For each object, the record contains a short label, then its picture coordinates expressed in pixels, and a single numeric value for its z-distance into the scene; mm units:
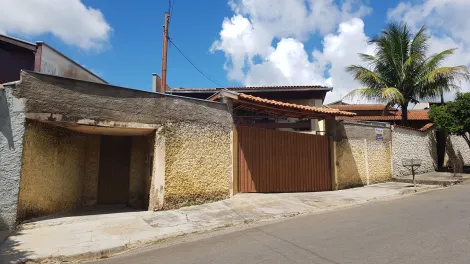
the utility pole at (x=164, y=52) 13874
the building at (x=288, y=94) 14398
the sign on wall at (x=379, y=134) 13526
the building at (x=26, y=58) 11617
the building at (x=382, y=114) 22259
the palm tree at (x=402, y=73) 16688
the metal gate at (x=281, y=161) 9992
